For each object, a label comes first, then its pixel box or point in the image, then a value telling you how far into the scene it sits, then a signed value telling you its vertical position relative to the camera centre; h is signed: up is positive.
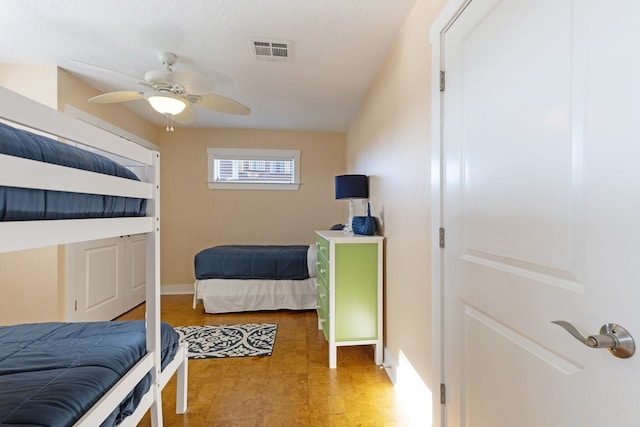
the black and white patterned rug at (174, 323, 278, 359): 2.45 -1.15
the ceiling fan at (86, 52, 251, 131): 2.02 +0.90
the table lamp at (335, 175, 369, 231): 2.74 +0.25
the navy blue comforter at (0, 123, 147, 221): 0.70 +0.05
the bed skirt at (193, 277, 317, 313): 3.43 -0.95
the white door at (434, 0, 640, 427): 0.61 +0.02
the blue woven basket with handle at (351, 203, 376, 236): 2.47 -0.10
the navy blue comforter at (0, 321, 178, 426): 0.87 -0.57
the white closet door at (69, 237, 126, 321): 2.81 -0.69
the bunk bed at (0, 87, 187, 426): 0.73 -0.24
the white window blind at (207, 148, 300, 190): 4.44 +0.67
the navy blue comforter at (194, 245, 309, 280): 3.49 -0.62
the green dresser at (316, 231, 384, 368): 2.26 -0.60
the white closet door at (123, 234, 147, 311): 3.62 -0.75
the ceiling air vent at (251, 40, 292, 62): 2.13 +1.22
